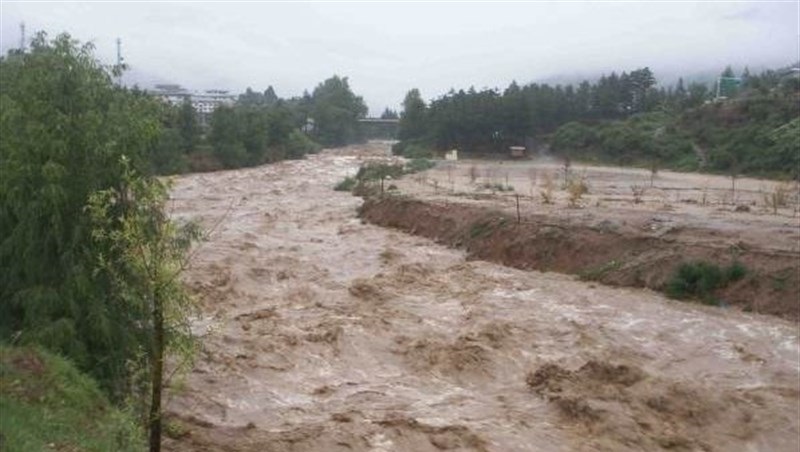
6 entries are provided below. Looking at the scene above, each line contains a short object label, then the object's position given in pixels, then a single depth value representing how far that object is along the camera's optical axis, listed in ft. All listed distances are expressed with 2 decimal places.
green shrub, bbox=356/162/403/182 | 170.81
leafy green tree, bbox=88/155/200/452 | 23.11
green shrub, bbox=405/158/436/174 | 207.21
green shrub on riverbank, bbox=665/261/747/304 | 70.95
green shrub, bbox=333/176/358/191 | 166.85
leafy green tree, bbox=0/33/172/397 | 35.17
